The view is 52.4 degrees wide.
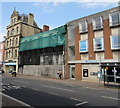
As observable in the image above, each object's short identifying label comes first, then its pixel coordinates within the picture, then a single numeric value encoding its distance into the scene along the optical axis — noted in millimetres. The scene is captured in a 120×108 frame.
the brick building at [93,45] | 17422
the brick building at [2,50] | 43438
